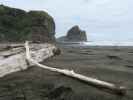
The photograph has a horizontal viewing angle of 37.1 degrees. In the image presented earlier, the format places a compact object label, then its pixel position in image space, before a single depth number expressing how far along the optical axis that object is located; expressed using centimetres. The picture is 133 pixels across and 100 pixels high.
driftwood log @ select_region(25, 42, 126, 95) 422
